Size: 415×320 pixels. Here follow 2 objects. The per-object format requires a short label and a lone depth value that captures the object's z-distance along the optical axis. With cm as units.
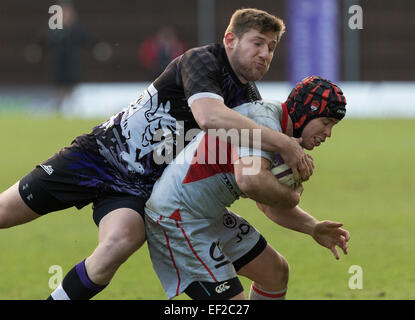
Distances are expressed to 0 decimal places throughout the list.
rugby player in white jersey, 891
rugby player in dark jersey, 945
